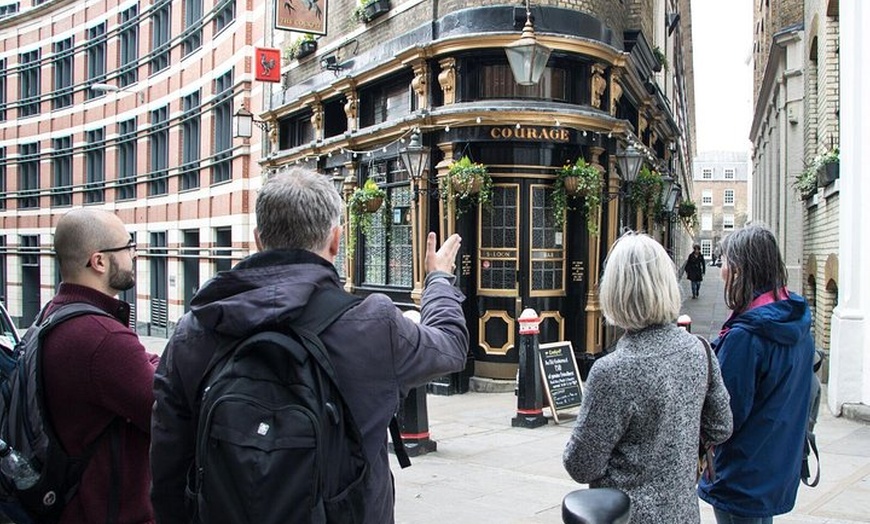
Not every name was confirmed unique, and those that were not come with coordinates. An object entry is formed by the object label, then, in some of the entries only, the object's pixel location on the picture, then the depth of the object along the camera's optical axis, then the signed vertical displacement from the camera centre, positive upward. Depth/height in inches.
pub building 447.2 +58.6
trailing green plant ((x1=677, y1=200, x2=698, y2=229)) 773.9 +34.7
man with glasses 104.9 -22.1
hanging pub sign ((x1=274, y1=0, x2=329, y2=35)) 558.6 +173.3
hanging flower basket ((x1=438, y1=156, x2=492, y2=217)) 434.0 +35.9
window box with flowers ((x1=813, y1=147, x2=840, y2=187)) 398.9 +40.8
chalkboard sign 358.9 -62.3
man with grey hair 80.4 -9.6
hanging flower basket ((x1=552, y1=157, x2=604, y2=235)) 442.6 +32.2
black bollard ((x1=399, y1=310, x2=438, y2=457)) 297.4 -69.6
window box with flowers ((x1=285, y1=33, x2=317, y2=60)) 641.4 +171.3
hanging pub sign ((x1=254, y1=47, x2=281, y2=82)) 657.6 +158.4
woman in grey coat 98.3 -20.4
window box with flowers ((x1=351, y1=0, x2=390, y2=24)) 534.6 +169.1
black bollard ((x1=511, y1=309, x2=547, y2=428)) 353.7 -65.1
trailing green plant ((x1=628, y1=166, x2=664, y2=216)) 505.7 +37.7
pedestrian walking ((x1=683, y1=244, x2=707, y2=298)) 961.5 -29.8
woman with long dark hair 122.6 -24.6
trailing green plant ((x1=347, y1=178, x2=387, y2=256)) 520.7 +29.4
